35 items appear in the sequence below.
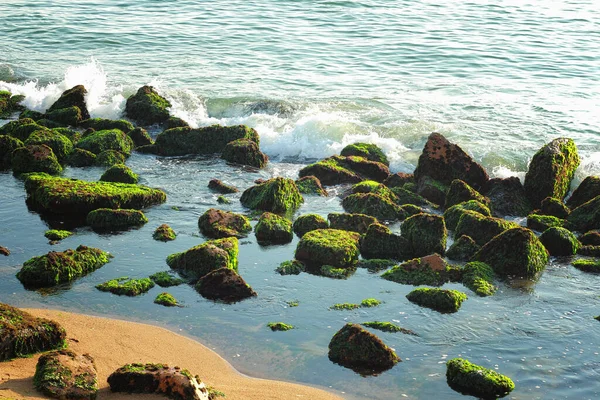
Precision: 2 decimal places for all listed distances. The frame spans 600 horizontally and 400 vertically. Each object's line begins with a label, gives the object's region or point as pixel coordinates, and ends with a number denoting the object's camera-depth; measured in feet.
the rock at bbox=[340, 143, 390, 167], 67.00
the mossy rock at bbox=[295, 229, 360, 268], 45.06
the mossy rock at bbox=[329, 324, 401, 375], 34.32
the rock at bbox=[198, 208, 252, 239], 48.70
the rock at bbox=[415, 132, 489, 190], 60.64
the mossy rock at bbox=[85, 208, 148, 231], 49.26
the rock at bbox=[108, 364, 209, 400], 29.55
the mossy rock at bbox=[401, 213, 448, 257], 47.52
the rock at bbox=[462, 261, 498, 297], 42.42
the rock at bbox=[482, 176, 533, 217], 57.36
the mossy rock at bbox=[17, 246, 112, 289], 40.73
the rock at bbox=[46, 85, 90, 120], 76.69
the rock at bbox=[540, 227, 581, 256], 48.80
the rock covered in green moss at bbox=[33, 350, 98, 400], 29.01
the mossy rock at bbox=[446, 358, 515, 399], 32.63
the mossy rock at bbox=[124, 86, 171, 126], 77.30
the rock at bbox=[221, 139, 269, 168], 65.36
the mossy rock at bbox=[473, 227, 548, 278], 45.03
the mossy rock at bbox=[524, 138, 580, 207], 58.59
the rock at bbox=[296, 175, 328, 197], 58.54
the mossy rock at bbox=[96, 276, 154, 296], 40.34
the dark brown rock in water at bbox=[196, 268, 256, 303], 40.22
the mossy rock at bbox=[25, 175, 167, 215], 50.72
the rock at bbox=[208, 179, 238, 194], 57.88
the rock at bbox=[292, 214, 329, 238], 50.06
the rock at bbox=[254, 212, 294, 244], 48.62
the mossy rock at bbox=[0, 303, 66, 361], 32.19
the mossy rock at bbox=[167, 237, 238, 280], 42.70
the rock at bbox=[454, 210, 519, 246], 49.49
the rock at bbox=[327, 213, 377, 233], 50.47
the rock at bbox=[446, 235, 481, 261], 47.44
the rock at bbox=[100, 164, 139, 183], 57.26
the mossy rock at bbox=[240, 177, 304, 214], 53.88
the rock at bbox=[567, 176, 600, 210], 58.03
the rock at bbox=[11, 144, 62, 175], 59.31
